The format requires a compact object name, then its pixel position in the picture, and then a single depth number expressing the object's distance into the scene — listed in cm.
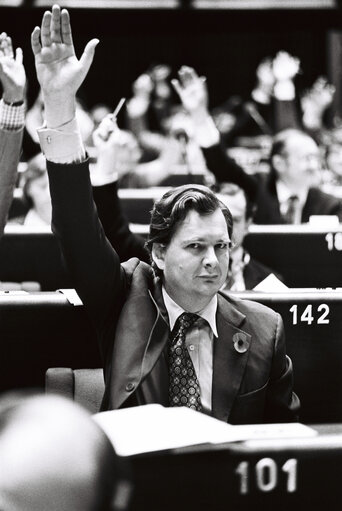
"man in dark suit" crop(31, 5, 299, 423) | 345
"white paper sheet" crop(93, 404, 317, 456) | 221
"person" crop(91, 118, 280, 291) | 555
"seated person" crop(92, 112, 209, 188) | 1326
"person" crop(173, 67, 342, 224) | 836
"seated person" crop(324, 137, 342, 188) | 1342
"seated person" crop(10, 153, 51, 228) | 794
